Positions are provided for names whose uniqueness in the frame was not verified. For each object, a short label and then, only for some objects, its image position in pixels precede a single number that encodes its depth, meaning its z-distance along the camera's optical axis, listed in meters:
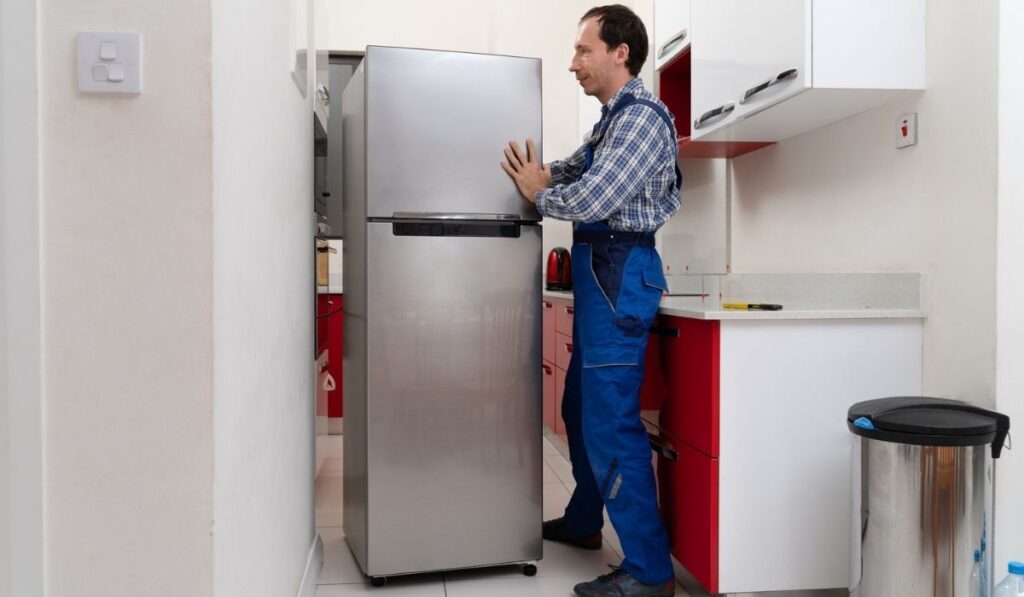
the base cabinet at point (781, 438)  2.14
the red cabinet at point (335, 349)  4.40
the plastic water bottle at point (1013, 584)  1.78
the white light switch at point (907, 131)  2.24
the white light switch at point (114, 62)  1.16
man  2.27
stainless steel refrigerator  2.39
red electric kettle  4.34
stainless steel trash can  1.79
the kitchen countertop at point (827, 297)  2.16
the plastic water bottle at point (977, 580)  1.80
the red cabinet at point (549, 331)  4.22
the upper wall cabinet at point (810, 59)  2.18
